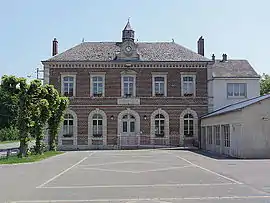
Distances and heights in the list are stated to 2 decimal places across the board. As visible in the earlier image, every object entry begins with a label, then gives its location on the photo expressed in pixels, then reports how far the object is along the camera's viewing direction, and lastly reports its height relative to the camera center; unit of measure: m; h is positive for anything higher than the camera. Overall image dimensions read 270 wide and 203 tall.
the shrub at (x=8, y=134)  67.62 -0.25
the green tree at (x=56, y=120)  33.41 +1.04
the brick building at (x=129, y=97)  37.94 +3.29
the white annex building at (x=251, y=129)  25.14 +0.25
